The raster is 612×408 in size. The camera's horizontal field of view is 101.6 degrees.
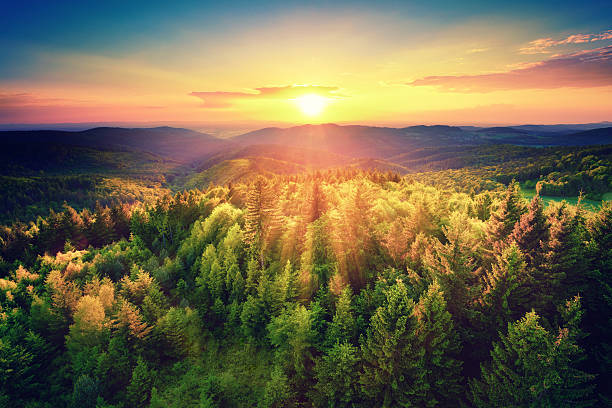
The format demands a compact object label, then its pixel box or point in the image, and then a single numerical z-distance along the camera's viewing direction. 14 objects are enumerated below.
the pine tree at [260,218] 41.06
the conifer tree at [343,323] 26.20
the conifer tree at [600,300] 19.78
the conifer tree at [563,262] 22.48
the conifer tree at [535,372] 15.72
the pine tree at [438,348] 21.06
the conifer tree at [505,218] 28.69
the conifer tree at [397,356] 20.73
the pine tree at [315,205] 45.34
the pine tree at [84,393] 28.52
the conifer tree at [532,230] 25.62
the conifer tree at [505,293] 21.86
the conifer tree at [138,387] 30.14
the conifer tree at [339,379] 23.80
